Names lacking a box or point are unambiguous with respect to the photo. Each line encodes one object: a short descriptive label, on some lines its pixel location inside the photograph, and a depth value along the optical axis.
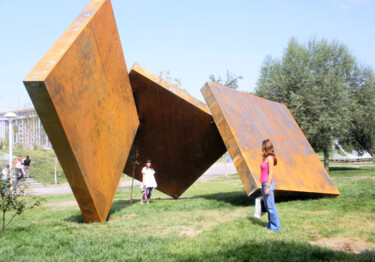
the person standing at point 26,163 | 21.57
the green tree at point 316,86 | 22.25
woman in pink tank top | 5.43
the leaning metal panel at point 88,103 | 5.00
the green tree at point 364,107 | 24.11
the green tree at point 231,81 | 24.39
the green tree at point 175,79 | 28.36
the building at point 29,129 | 31.55
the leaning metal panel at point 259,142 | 7.80
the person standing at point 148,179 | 10.50
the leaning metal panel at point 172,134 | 9.23
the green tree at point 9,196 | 6.04
